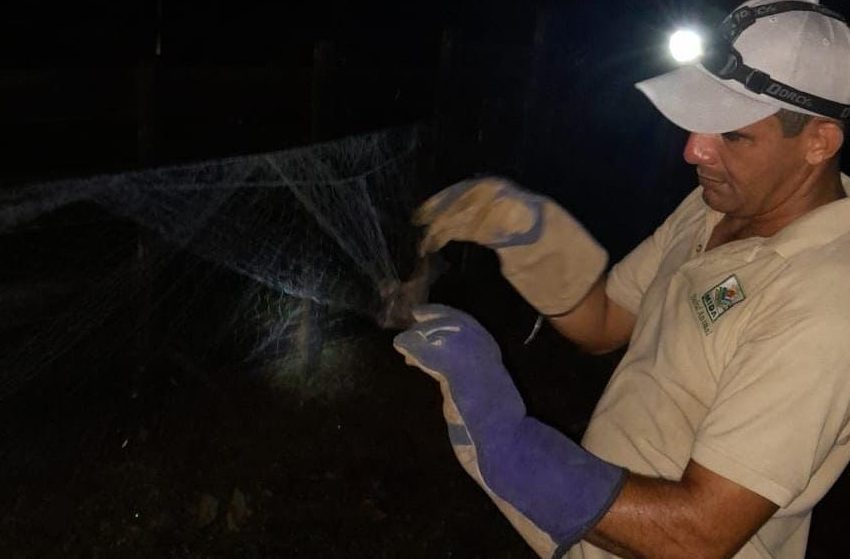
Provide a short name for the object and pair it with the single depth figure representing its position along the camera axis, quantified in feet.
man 5.16
